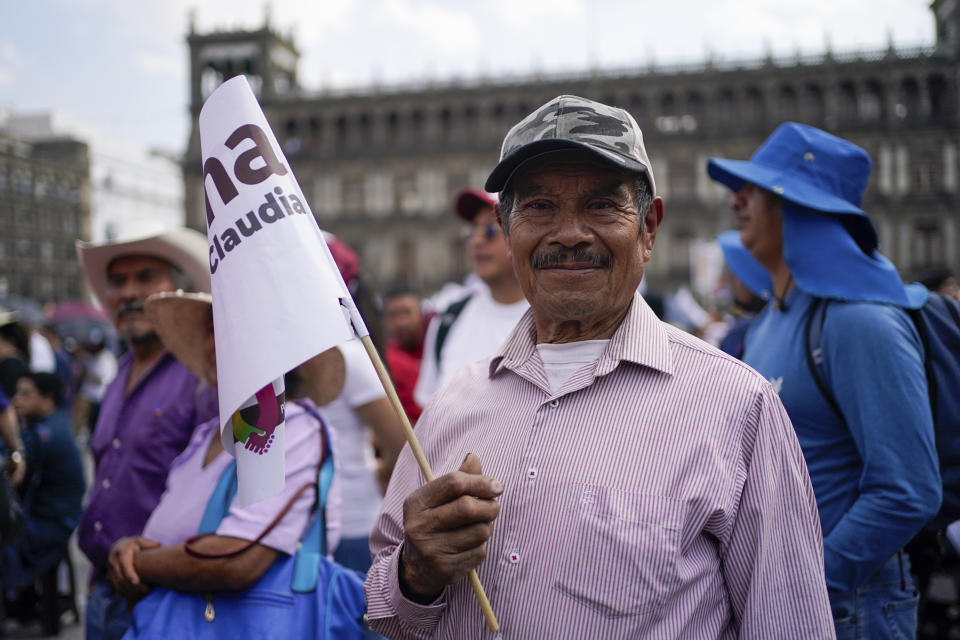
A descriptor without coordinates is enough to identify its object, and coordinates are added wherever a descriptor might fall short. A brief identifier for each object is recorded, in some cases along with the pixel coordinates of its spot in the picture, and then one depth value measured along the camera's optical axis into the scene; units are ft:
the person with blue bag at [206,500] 6.65
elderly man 4.53
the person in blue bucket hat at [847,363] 6.34
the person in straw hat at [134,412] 9.12
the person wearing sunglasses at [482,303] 11.80
